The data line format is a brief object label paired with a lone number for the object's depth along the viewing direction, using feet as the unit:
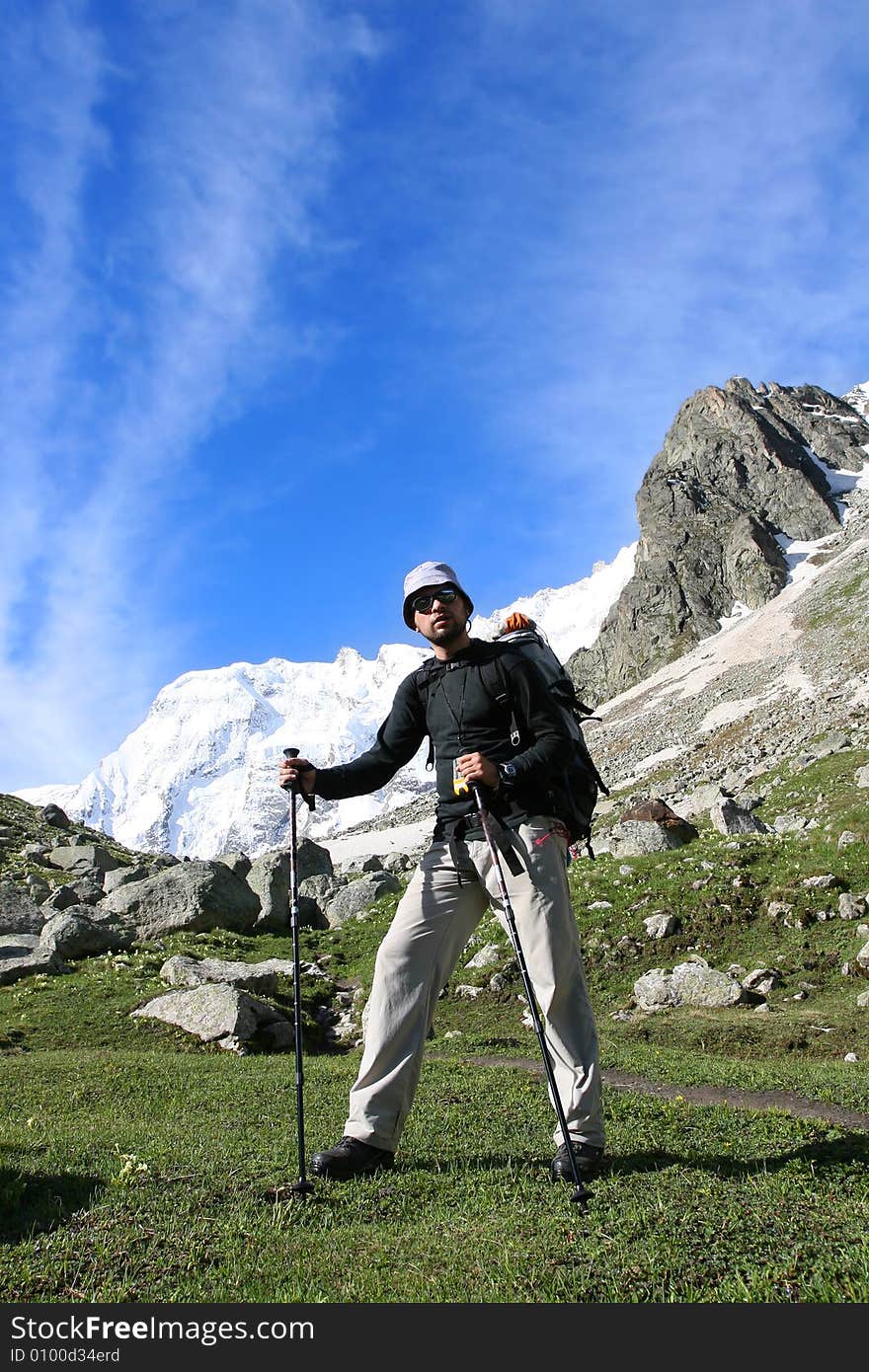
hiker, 19.63
